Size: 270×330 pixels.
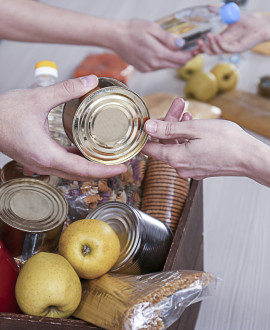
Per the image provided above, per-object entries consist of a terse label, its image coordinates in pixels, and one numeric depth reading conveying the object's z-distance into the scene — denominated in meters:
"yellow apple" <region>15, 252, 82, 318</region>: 0.69
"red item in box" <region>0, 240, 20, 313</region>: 0.73
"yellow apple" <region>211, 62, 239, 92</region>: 1.76
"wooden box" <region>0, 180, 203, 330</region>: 0.68
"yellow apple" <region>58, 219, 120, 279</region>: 0.76
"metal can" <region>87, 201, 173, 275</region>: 0.83
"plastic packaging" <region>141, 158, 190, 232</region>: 0.96
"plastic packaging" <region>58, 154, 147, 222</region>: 0.94
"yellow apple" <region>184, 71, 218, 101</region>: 1.68
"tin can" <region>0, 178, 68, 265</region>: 0.79
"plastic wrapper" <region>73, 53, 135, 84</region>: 1.69
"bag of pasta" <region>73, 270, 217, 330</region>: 0.69
